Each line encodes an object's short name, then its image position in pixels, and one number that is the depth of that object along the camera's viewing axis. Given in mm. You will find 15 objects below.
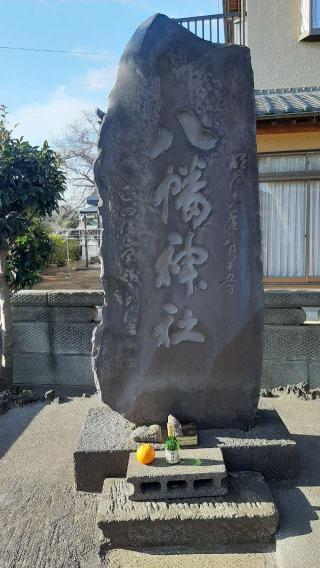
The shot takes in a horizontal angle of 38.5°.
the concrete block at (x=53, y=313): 5504
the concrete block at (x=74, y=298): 5430
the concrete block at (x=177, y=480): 2711
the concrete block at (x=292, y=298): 5078
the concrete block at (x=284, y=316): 5129
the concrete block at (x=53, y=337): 5547
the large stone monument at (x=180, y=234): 3078
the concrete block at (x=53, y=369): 5621
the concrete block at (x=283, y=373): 5242
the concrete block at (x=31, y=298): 5492
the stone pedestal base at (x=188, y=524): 2580
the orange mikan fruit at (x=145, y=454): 2840
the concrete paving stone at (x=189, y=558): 2475
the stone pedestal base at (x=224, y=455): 3057
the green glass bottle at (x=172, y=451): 2832
